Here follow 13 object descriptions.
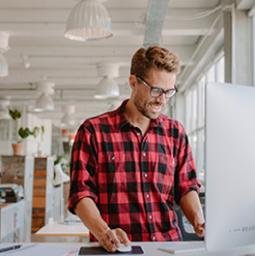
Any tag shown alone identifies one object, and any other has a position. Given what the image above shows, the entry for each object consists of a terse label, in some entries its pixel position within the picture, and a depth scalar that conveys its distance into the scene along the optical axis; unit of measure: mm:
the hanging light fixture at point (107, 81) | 7199
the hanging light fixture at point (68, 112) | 13555
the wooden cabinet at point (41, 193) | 7516
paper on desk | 1398
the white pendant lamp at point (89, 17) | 3529
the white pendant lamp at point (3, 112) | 11686
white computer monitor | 1046
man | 1708
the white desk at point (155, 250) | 1301
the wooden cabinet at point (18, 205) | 5105
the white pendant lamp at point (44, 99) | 9234
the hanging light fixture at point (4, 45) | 5480
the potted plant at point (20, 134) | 6191
